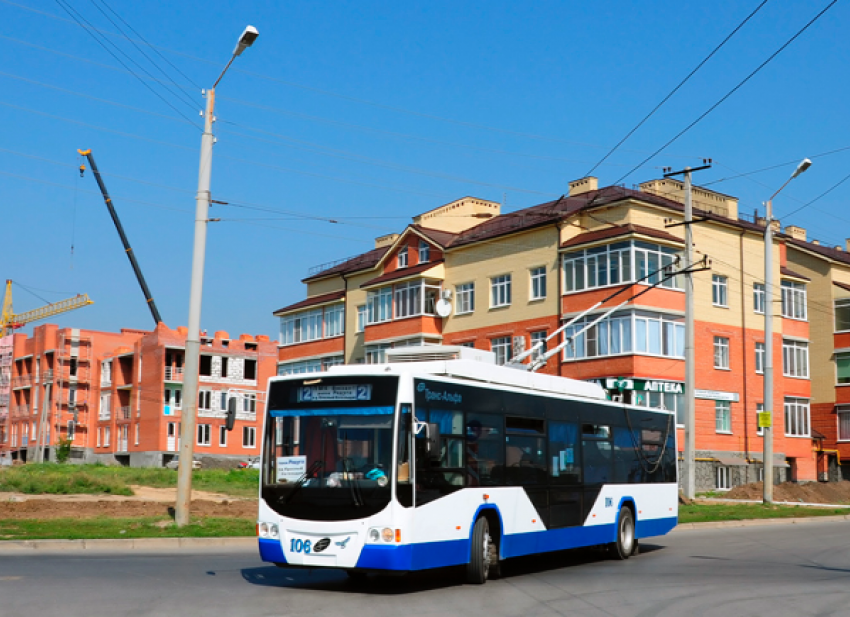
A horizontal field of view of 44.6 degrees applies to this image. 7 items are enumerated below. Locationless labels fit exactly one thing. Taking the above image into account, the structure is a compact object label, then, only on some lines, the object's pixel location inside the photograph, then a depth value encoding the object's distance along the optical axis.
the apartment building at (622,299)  44.56
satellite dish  53.44
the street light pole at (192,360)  21.30
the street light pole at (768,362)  33.62
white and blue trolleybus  12.46
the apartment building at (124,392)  86.38
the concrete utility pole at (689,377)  32.56
